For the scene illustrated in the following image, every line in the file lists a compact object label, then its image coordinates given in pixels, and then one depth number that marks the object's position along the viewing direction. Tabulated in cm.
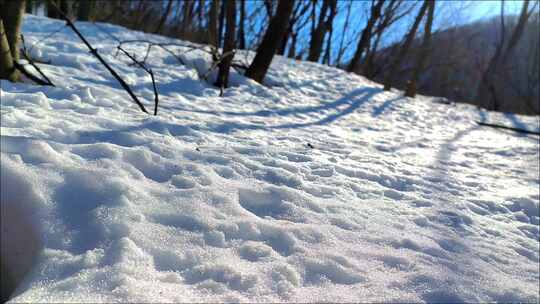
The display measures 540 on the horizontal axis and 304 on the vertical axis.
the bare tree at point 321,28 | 1048
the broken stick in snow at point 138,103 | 266
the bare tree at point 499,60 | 1123
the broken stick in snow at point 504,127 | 620
